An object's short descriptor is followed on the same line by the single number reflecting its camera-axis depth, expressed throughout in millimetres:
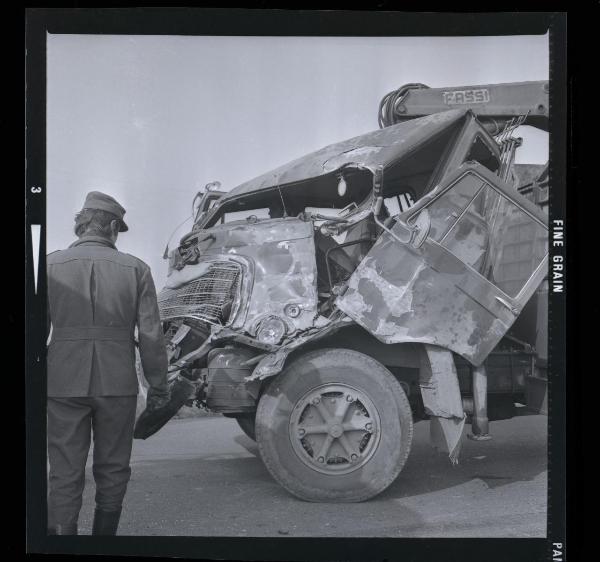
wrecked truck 4633
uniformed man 4164
